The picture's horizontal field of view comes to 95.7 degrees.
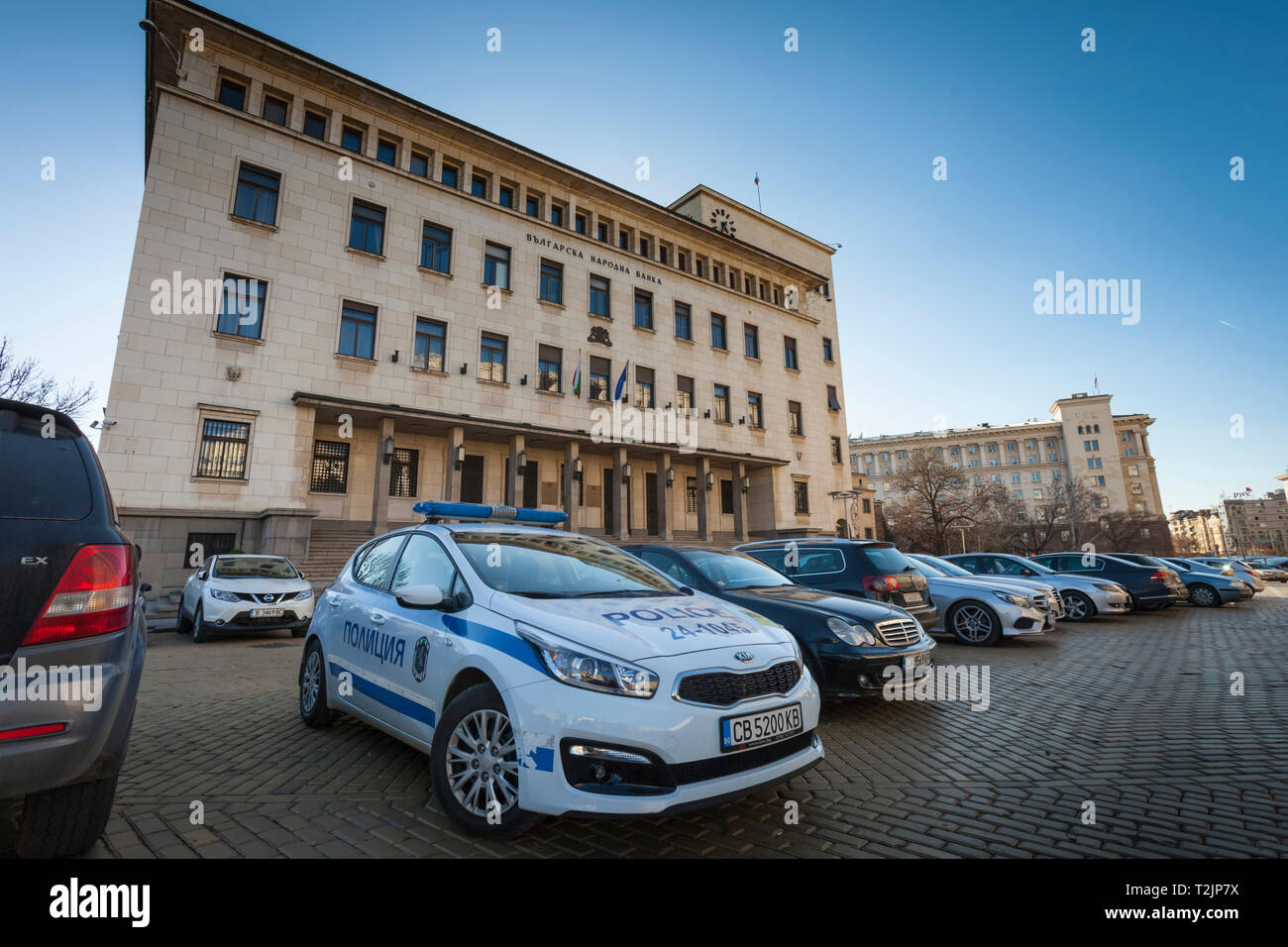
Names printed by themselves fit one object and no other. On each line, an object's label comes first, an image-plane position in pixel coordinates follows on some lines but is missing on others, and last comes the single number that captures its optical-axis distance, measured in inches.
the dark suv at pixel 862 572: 287.7
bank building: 690.2
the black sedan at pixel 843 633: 205.3
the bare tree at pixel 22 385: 987.3
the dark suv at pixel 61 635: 83.9
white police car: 104.9
